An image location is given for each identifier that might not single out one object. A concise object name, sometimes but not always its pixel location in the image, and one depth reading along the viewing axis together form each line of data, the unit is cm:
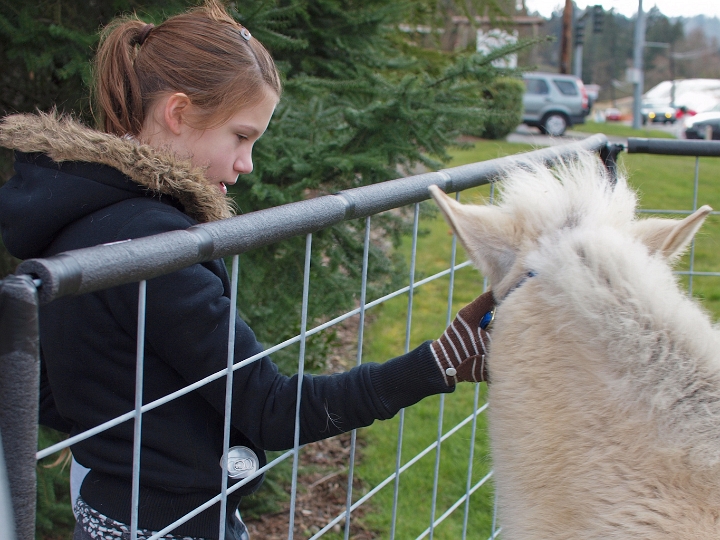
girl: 154
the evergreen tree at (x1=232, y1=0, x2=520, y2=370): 318
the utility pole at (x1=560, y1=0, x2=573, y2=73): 3053
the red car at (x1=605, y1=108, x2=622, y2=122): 4631
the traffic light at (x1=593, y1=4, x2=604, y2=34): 3608
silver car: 2717
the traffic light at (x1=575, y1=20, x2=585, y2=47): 3650
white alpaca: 137
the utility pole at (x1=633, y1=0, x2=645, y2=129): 3198
